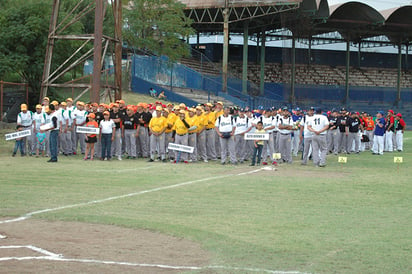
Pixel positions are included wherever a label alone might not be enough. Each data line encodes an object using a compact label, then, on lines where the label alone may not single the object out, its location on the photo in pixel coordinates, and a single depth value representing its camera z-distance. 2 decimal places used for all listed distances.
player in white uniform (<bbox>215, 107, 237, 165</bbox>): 22.17
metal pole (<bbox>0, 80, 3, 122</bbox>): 31.18
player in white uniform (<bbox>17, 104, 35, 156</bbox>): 22.92
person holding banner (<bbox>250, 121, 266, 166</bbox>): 21.89
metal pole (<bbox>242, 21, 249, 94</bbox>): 50.47
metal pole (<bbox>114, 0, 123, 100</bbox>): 29.62
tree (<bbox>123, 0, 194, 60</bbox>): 46.72
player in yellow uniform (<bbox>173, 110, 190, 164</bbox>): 22.23
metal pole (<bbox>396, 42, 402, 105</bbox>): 65.06
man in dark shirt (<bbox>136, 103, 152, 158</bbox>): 23.59
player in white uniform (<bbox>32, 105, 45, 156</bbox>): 23.00
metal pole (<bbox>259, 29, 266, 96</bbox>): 53.70
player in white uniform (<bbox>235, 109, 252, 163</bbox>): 22.75
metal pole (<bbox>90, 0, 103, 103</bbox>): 27.23
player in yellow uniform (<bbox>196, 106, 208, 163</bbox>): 23.00
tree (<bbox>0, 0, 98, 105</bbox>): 34.50
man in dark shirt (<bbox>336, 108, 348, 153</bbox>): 29.52
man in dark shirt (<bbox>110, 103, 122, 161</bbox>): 23.11
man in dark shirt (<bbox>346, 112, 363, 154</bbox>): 29.53
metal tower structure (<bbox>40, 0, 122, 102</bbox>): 27.36
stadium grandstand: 47.09
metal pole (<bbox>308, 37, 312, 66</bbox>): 66.47
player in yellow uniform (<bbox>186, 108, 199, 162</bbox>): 22.69
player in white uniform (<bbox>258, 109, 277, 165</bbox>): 22.89
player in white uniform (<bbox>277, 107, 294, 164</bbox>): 23.23
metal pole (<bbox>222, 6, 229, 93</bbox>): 42.59
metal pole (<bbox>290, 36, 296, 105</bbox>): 55.16
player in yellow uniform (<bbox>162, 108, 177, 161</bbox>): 22.78
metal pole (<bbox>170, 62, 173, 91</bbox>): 45.32
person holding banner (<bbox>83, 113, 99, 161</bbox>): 22.38
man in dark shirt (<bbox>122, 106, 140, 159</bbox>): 23.47
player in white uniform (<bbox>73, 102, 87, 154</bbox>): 23.80
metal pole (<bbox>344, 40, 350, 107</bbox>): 62.43
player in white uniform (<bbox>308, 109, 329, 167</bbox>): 21.80
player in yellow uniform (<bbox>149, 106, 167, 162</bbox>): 22.55
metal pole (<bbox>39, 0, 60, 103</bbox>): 28.64
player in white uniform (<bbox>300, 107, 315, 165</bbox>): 22.12
